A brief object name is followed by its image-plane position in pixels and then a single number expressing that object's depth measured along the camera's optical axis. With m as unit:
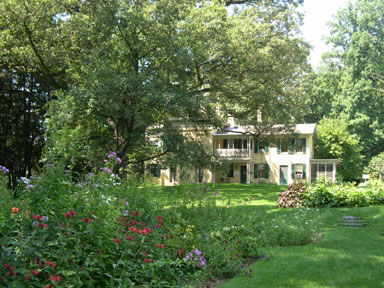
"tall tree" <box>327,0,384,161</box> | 39.25
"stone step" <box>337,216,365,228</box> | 9.64
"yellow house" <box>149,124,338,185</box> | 33.19
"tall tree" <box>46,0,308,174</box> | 13.83
